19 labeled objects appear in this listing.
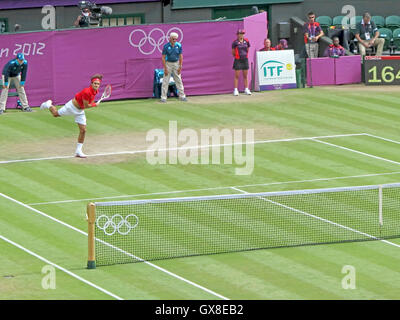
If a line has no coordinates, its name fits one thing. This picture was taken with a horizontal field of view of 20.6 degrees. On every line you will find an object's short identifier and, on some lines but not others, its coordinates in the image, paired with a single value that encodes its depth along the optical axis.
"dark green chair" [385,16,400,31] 51.38
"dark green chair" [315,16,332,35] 50.97
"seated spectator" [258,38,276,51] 43.00
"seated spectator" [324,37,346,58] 44.28
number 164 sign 43.88
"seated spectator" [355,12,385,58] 46.01
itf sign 42.88
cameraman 42.68
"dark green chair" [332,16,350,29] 51.00
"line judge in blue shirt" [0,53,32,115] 37.44
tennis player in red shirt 31.80
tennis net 24.33
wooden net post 22.70
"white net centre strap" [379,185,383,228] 25.85
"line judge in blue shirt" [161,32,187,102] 39.66
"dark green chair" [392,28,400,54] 49.84
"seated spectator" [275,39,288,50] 44.44
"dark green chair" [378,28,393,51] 49.75
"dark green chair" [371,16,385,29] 51.41
